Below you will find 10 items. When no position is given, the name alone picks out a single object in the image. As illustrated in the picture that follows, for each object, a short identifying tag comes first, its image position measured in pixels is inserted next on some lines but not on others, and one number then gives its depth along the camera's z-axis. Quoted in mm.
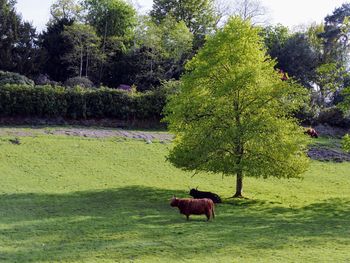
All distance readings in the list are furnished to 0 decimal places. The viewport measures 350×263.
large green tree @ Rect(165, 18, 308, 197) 25781
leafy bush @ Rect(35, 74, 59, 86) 54988
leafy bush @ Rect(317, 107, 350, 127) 52969
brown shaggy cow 20641
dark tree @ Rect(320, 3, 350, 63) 65438
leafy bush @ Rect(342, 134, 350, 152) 28578
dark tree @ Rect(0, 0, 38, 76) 57219
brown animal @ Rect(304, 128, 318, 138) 47919
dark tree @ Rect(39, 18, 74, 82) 61438
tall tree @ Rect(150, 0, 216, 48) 75625
